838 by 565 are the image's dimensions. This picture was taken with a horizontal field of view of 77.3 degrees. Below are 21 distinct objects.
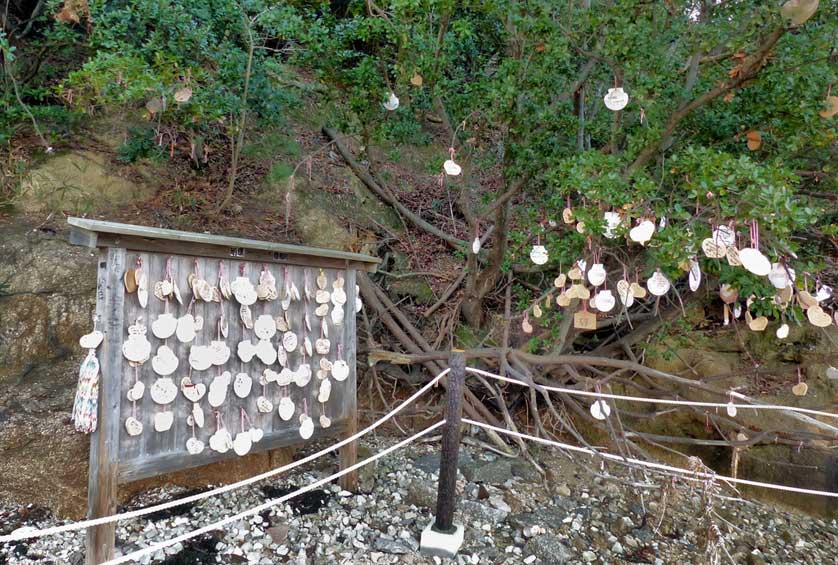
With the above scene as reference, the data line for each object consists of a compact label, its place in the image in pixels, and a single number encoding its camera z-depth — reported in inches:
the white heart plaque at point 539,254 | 152.0
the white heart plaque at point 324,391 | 149.8
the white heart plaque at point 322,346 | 150.1
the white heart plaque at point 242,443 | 128.4
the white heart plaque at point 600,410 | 161.0
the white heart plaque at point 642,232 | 120.6
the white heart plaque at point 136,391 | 110.3
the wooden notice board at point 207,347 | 107.3
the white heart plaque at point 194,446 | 120.8
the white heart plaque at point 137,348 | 109.4
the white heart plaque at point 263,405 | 135.4
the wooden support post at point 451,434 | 129.0
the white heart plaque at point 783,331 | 140.4
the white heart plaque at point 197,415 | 121.9
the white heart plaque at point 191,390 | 120.0
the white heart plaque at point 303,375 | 143.8
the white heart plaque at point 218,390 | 124.8
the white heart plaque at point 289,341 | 141.2
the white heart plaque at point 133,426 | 110.0
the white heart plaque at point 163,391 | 114.6
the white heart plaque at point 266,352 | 134.7
